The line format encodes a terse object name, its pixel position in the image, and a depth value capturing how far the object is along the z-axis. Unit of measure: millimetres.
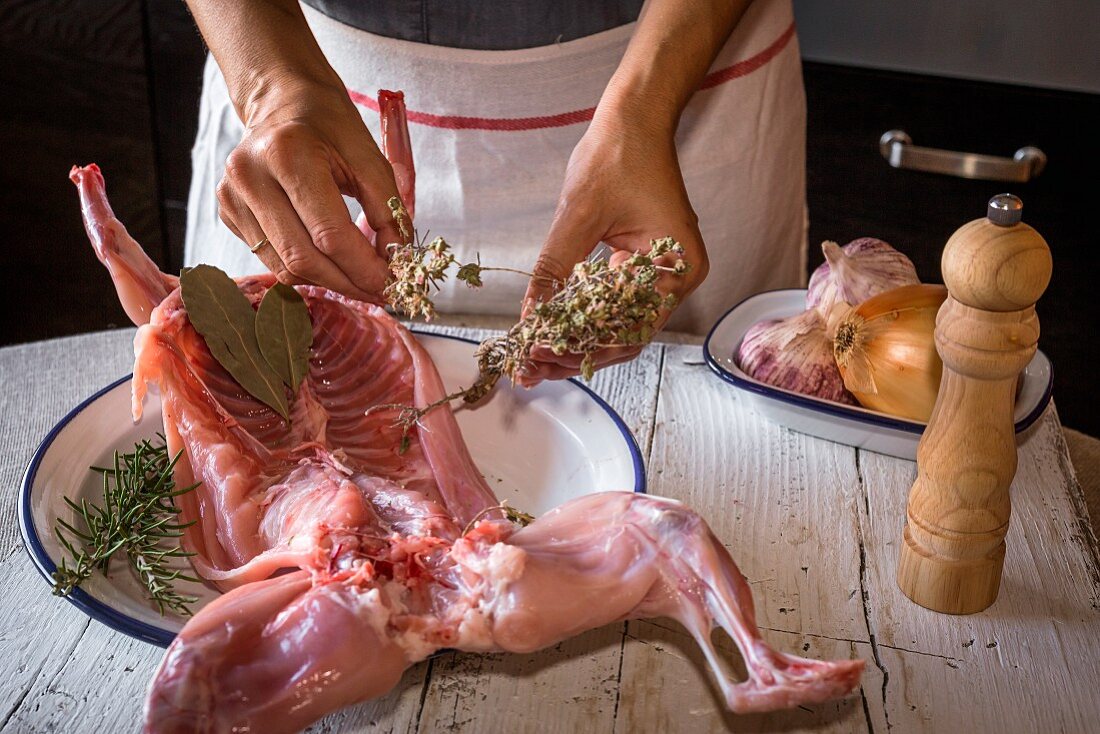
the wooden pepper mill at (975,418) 865
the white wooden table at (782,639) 885
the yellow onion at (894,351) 1141
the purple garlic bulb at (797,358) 1219
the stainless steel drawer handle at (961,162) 2346
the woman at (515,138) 1072
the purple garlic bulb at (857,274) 1253
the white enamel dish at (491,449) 954
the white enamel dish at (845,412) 1156
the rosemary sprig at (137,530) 894
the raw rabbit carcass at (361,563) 741
